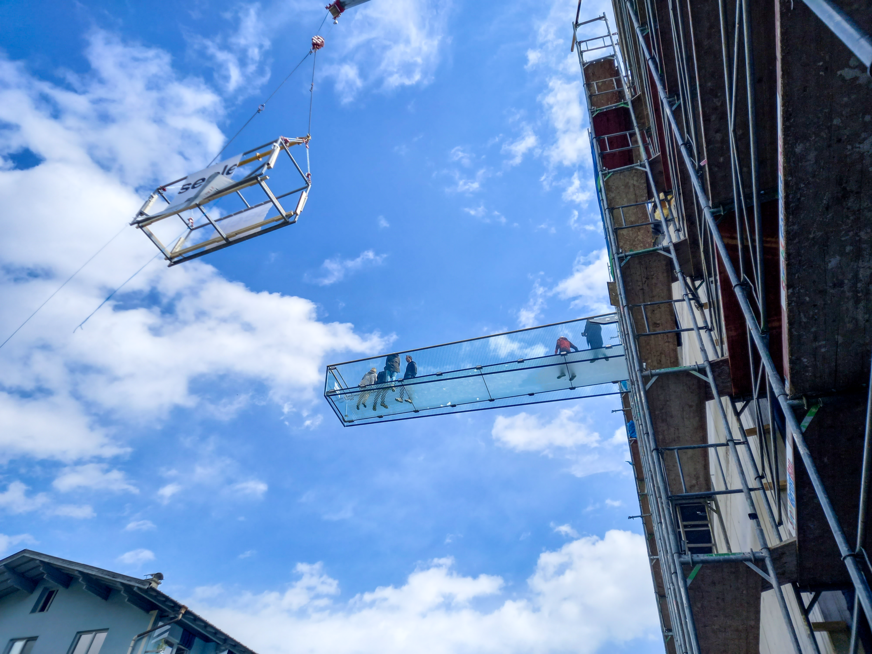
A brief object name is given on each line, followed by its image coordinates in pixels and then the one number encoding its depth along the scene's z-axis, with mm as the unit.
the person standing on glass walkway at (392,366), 13609
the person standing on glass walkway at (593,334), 11578
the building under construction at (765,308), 2730
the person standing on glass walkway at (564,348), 11680
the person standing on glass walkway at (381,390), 13594
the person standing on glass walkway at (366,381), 13828
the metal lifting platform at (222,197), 11305
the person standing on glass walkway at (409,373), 13328
